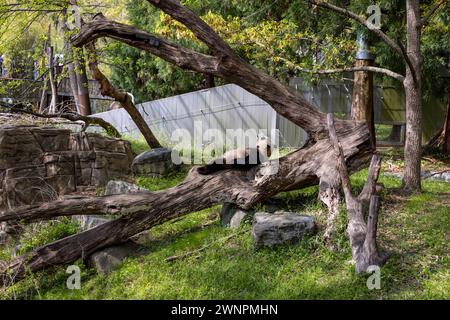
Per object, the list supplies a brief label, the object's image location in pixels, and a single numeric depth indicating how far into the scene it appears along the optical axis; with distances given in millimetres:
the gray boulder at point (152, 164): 11109
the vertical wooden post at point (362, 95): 12773
